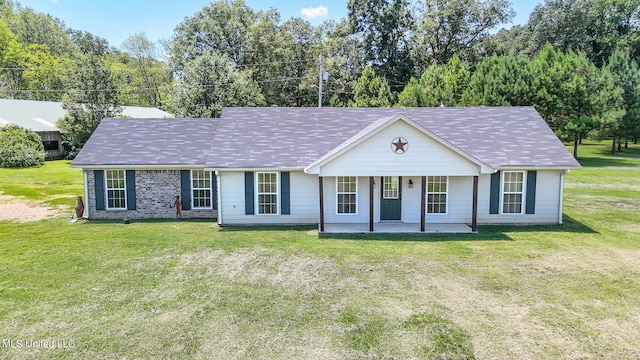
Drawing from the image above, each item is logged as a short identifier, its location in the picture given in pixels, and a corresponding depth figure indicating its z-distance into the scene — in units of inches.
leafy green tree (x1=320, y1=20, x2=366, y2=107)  1755.7
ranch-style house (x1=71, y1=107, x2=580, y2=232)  557.3
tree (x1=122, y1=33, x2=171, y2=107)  2511.3
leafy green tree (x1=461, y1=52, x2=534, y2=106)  1181.1
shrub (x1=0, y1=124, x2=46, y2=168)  1210.6
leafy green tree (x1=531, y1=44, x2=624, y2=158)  1175.6
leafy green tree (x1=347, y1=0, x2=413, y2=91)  1881.2
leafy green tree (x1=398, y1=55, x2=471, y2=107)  1298.0
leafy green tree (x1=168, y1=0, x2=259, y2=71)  1760.6
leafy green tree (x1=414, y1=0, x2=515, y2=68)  1785.2
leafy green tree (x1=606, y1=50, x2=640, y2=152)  1433.3
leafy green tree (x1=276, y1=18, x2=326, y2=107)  1824.6
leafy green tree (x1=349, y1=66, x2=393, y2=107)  1366.9
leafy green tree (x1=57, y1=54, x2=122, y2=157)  1320.1
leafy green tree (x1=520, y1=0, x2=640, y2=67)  2053.4
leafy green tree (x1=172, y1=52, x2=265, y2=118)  1332.4
